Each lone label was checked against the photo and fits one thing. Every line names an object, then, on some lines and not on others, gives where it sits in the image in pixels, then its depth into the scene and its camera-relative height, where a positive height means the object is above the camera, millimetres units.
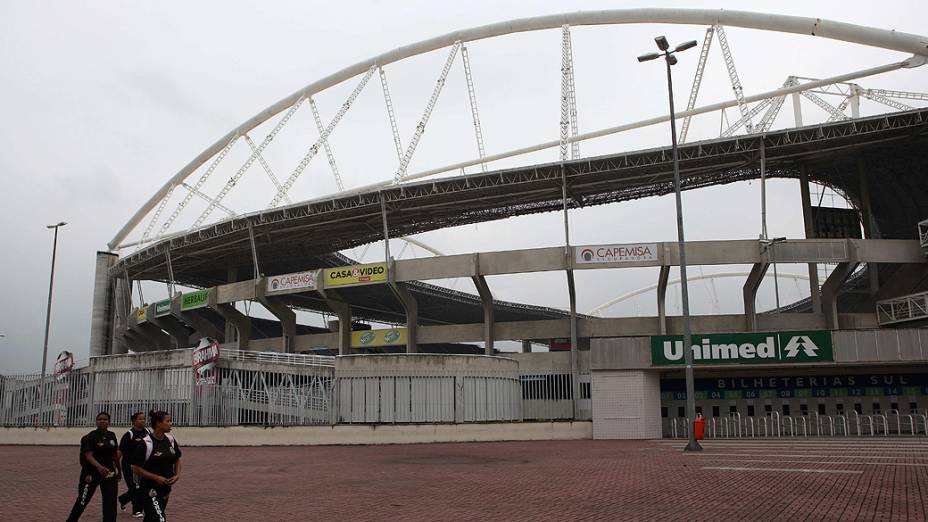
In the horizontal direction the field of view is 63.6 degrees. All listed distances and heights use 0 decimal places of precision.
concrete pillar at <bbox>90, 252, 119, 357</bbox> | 70125 +8121
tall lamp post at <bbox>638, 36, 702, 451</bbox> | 20405 +3188
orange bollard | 22031 -1275
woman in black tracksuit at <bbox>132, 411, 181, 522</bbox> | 7059 -706
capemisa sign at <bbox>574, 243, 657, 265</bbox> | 44031 +7767
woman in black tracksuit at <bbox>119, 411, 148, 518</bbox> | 7574 -508
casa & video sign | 49812 +7689
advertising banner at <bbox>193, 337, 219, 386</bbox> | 25422 +994
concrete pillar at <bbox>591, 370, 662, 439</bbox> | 26672 -720
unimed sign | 26938 +1278
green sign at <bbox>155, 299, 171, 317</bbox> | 65375 +7266
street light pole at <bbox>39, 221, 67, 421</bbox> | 36406 +3734
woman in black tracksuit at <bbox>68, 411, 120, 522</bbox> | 8164 -814
